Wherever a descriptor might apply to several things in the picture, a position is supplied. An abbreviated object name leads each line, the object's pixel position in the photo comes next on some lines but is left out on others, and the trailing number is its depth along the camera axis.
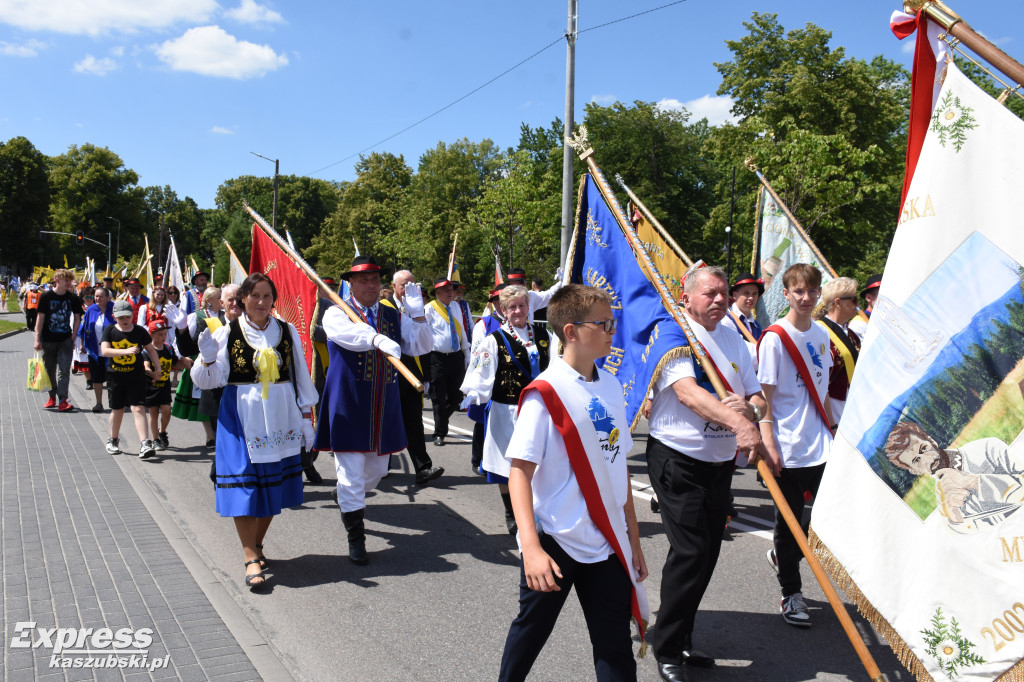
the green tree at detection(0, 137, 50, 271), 64.00
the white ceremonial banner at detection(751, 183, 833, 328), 8.09
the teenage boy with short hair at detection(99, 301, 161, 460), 8.65
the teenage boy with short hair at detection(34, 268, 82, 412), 11.30
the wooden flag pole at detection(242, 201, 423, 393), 5.06
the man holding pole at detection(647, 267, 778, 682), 3.56
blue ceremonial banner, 3.76
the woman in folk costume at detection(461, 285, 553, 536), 5.89
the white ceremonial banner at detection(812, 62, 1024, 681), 2.41
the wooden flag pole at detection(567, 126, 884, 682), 2.51
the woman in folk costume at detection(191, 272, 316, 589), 4.81
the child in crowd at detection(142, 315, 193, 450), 9.08
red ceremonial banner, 5.93
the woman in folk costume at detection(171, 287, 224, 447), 8.84
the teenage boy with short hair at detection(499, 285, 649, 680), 2.71
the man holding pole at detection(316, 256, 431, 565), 5.41
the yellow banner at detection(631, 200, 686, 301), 6.57
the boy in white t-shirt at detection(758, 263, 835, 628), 4.26
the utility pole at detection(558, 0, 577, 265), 14.74
